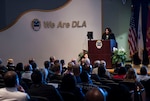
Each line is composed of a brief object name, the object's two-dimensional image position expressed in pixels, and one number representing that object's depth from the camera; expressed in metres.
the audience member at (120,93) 3.98
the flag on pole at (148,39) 11.96
